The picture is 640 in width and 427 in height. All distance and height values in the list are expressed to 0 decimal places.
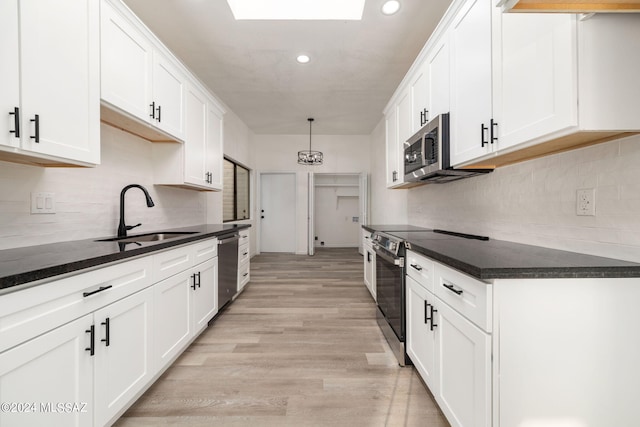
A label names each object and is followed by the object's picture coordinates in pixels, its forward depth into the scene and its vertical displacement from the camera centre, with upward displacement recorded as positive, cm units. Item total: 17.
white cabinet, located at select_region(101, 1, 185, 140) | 163 +98
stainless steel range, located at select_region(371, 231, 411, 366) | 191 -61
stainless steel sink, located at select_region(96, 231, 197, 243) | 204 -19
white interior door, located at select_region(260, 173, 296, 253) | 661 -1
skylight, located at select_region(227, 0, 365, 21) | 235 +181
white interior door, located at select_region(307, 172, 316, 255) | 625 -7
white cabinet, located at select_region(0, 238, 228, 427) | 89 -55
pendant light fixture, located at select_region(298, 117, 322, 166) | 472 +98
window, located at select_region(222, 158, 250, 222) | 482 +43
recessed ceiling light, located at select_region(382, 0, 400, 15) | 221 +175
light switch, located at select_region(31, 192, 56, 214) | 153 +6
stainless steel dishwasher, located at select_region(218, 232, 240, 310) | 271 -57
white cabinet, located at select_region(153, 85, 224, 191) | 255 +62
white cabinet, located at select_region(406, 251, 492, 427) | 102 -60
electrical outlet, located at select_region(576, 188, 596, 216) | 123 +6
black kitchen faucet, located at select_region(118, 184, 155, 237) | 206 +5
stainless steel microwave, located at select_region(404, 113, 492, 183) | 191 +46
